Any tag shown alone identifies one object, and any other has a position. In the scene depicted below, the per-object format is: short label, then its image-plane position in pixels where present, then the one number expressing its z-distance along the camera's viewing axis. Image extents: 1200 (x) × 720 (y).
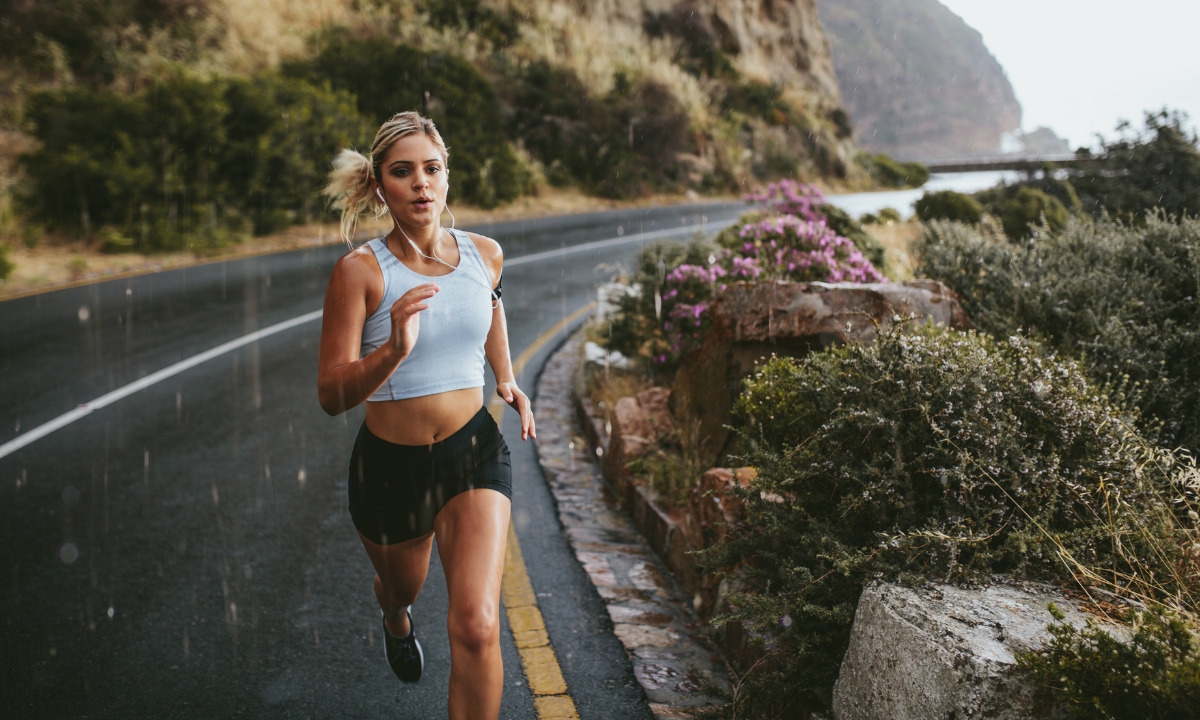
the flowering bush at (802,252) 7.04
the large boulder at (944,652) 2.12
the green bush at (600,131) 26.05
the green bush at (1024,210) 12.22
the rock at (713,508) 3.80
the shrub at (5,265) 11.06
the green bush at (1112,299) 4.30
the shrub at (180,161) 13.50
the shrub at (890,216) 18.92
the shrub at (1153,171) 9.43
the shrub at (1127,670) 1.84
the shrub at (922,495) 2.74
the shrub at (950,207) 15.27
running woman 2.53
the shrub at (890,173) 42.31
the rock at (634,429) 5.59
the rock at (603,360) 7.60
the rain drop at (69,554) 4.28
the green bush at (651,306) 7.44
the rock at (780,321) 4.64
